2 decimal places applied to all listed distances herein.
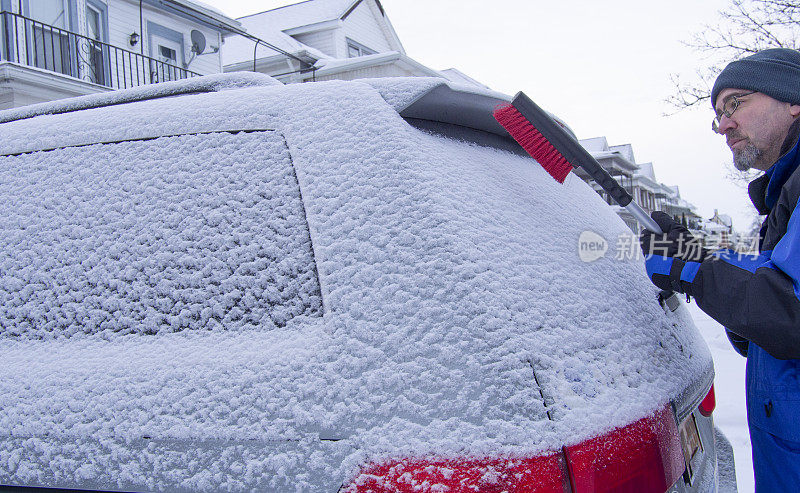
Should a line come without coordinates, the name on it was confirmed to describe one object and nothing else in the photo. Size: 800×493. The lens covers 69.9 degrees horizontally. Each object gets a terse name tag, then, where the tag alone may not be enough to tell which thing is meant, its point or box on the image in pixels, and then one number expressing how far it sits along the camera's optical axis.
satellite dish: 13.71
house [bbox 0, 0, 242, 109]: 9.80
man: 1.30
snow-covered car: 0.96
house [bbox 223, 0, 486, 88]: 14.73
